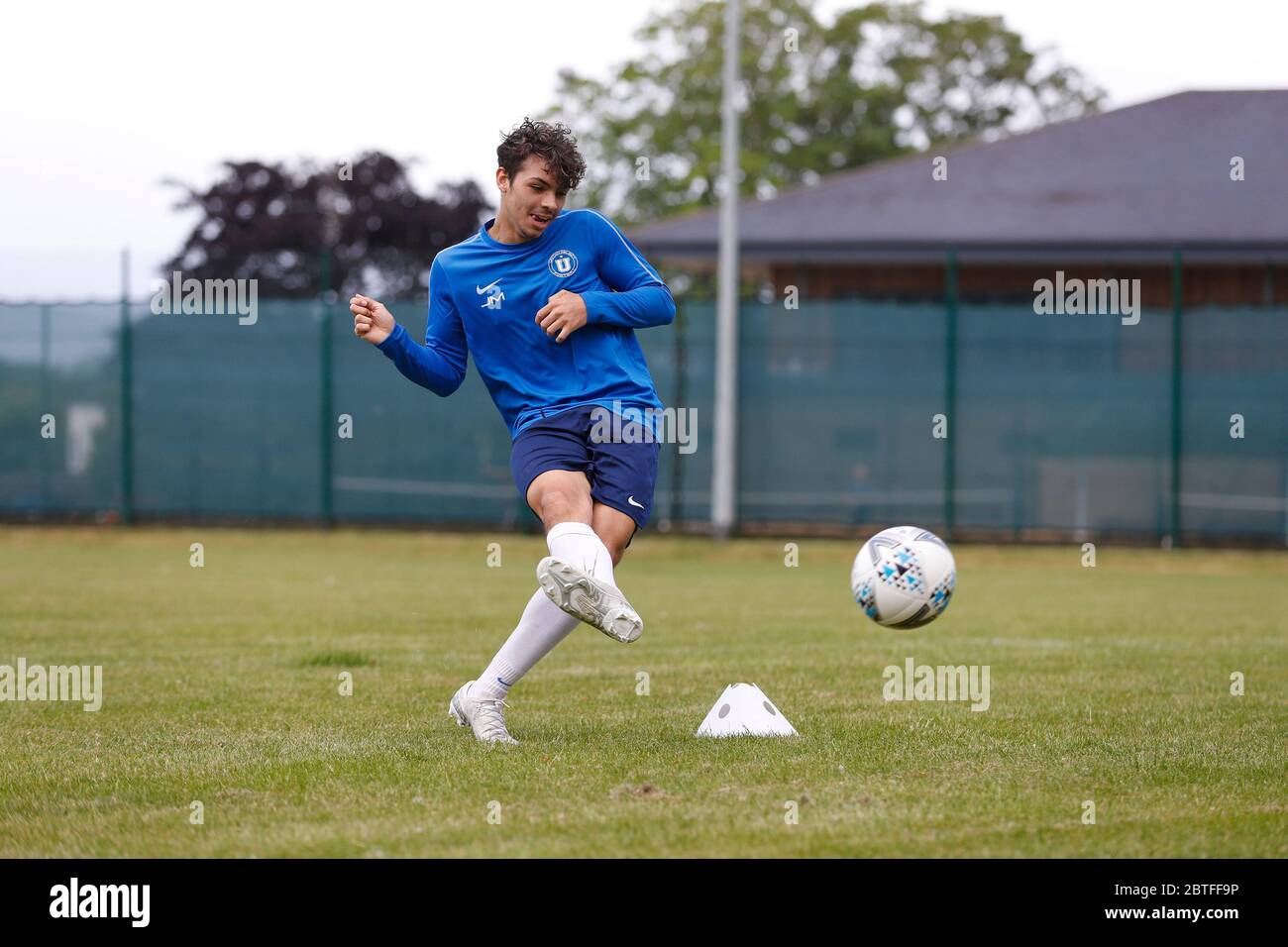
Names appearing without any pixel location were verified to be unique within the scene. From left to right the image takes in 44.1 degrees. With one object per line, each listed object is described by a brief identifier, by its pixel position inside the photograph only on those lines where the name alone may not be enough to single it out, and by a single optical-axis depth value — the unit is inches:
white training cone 225.0
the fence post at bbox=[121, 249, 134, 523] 835.4
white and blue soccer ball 237.5
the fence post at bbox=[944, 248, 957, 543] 777.6
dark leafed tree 1304.1
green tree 1514.5
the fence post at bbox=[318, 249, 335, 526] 824.3
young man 223.0
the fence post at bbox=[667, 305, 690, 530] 797.2
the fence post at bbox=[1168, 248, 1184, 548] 764.0
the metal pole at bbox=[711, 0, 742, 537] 748.0
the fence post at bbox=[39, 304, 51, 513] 837.2
